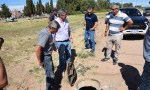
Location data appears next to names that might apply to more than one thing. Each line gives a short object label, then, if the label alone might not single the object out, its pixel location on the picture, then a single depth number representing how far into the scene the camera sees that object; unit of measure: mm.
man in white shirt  3227
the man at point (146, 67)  1974
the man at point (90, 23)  4155
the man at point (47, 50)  2427
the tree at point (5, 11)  26710
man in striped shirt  3457
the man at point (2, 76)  1084
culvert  3356
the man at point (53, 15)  4160
